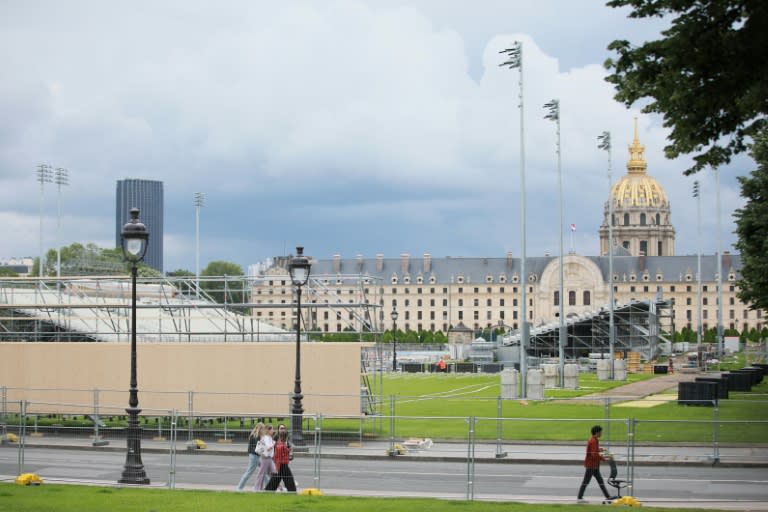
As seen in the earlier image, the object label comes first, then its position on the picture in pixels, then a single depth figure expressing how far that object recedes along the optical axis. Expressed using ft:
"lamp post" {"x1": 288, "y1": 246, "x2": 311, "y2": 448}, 94.32
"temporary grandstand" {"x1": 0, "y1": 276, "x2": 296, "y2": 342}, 125.70
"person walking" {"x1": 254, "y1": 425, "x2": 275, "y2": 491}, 70.74
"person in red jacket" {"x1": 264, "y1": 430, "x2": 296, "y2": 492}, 70.33
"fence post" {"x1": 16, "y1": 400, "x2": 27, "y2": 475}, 77.87
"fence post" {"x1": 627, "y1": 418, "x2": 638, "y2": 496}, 70.73
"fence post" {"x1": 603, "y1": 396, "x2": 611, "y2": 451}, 92.75
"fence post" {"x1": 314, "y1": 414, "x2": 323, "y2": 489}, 74.33
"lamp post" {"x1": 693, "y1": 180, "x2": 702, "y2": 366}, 358.43
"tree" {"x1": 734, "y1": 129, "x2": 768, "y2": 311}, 126.93
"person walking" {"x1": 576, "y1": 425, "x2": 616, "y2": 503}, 68.64
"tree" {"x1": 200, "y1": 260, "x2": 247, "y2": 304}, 547.37
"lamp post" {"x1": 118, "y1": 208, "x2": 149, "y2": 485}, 74.90
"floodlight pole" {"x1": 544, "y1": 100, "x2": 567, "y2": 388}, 192.75
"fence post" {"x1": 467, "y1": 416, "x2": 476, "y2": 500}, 69.45
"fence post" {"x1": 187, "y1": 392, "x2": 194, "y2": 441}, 102.28
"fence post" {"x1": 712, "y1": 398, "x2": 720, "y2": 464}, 90.33
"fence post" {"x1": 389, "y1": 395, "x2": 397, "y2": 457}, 97.71
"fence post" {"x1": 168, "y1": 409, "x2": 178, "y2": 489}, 73.92
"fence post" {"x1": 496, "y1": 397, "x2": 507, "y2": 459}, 94.99
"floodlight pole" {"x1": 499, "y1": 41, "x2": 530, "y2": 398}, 152.76
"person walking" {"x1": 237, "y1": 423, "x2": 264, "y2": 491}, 71.72
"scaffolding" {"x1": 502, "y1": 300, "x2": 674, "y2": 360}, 323.57
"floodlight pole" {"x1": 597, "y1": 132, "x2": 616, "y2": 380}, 239.54
